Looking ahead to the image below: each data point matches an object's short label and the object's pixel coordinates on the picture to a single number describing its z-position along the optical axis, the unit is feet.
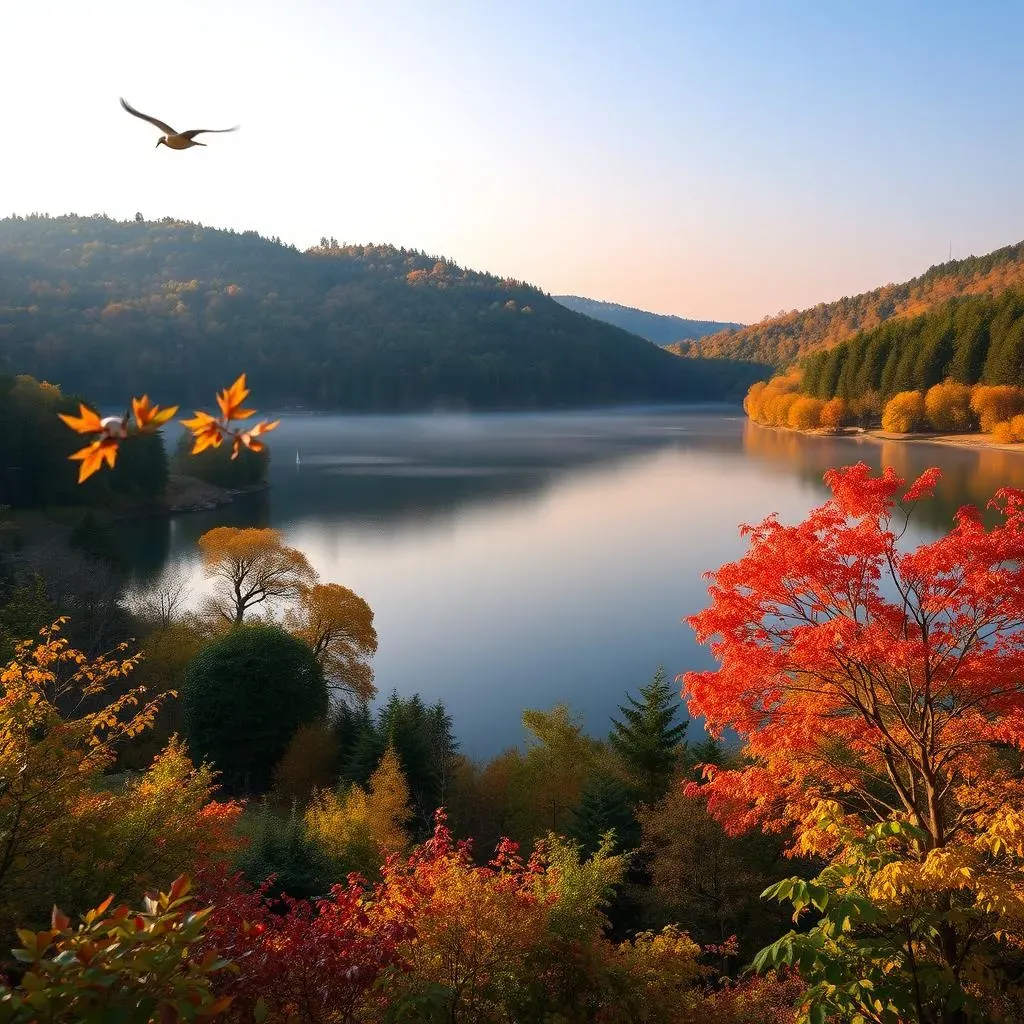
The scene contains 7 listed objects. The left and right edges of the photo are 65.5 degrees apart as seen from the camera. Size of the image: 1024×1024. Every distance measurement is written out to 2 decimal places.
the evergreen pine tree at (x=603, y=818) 40.42
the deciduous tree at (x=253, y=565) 81.10
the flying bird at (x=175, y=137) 8.09
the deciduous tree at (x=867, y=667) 23.85
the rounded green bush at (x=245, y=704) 55.72
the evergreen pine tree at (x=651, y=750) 49.47
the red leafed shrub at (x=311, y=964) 13.47
